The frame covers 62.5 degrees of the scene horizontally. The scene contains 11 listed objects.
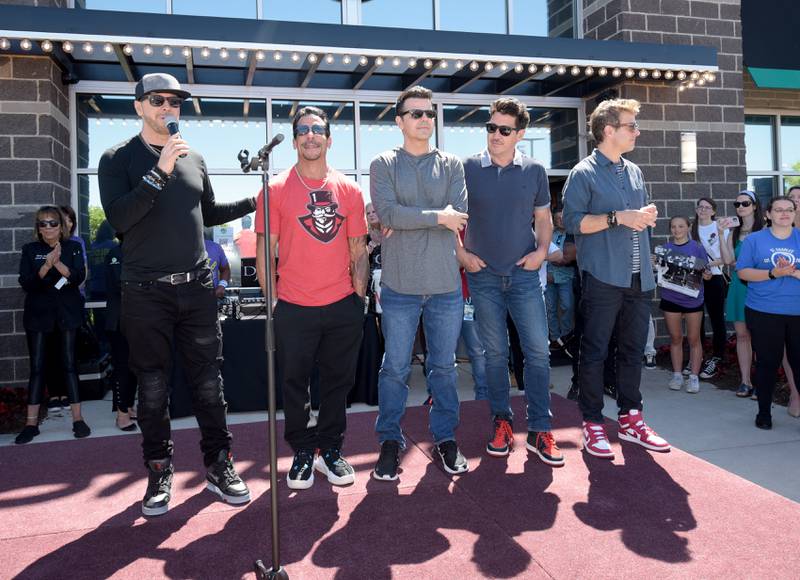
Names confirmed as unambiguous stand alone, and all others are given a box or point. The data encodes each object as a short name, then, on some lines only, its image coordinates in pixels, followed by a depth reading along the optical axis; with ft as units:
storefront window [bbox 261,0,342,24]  27.37
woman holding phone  20.31
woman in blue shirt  16.74
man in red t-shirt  12.06
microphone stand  8.14
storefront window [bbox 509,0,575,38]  30.30
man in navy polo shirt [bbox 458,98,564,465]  13.44
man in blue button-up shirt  14.05
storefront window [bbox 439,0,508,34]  29.14
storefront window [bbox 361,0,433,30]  28.58
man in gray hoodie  12.42
